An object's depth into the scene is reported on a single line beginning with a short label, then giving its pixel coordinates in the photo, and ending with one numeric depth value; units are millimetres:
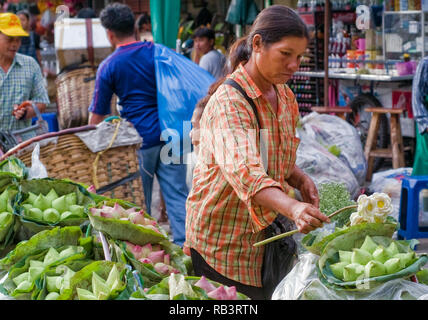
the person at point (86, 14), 8156
